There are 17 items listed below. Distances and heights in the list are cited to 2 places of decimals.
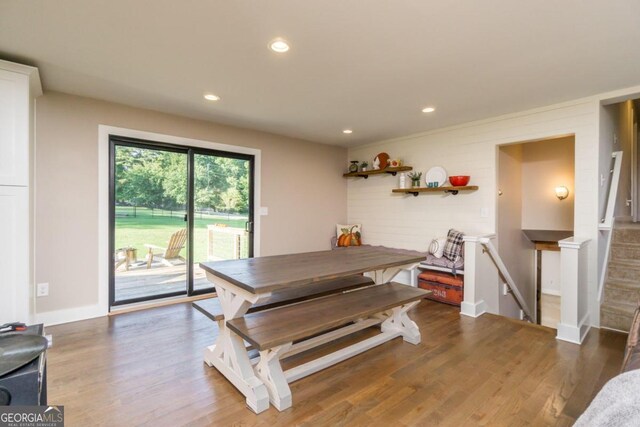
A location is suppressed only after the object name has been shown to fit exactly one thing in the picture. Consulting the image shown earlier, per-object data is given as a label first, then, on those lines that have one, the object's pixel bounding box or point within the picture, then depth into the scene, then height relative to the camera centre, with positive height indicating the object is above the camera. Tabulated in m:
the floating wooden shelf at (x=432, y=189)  3.98 +0.31
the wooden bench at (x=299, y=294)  2.28 -0.69
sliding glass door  3.57 -0.06
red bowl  4.04 +0.41
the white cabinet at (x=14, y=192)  2.28 +0.14
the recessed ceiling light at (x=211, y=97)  3.14 +1.19
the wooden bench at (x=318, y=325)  1.88 -0.74
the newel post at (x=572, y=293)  2.80 -0.76
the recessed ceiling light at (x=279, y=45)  2.13 +1.18
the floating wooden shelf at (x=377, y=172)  4.73 +0.65
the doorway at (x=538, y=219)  4.44 -0.12
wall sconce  4.64 +0.30
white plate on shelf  4.38 +0.52
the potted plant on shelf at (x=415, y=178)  4.62 +0.50
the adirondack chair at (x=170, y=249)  3.81 -0.49
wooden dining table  1.87 -0.45
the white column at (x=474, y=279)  3.49 -0.79
